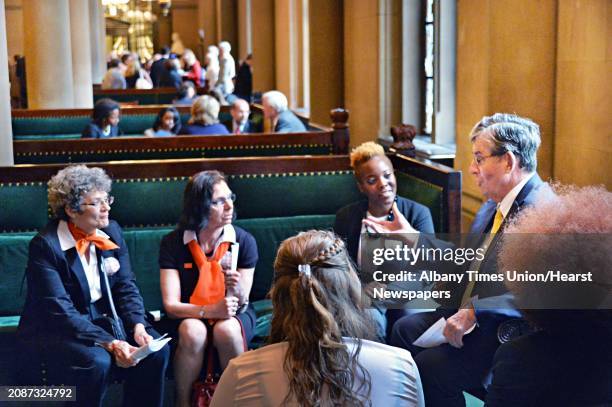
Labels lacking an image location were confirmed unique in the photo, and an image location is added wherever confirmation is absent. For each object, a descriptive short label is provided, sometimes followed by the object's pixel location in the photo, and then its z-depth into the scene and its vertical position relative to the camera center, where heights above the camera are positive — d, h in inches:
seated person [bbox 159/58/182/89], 756.0 -18.1
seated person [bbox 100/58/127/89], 741.9 -20.2
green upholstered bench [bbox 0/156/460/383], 194.4 -30.7
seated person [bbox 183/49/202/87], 872.3 -16.4
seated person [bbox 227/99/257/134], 379.6 -24.1
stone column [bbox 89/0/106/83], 1025.5 +8.0
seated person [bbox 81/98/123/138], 358.9 -24.0
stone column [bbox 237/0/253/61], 894.4 +17.3
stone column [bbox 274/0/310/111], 587.8 -2.5
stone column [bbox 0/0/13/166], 261.1 -15.7
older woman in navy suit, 155.9 -39.4
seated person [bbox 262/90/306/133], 350.0 -22.3
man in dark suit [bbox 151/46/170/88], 793.6 -15.7
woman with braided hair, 87.9 -26.4
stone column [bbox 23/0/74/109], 550.9 -2.5
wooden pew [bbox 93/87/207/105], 643.8 -28.1
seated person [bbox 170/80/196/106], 540.6 -23.6
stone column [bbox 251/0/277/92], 663.1 +2.0
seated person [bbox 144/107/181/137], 368.2 -25.8
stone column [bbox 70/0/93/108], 662.5 -2.0
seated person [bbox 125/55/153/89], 874.1 -20.3
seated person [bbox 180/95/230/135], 346.0 -23.1
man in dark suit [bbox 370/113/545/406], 129.2 -31.0
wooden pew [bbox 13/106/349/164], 284.2 -26.9
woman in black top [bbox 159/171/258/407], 162.2 -36.9
